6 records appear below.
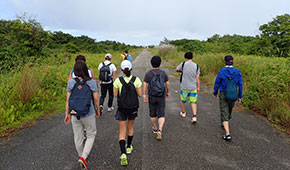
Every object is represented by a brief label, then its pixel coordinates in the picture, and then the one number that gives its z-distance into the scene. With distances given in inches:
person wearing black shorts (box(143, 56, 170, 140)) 123.7
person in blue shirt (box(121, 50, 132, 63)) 259.9
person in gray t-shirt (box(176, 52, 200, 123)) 155.1
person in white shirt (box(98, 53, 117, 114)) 172.6
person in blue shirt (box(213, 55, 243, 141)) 128.4
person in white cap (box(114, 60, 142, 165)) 99.0
